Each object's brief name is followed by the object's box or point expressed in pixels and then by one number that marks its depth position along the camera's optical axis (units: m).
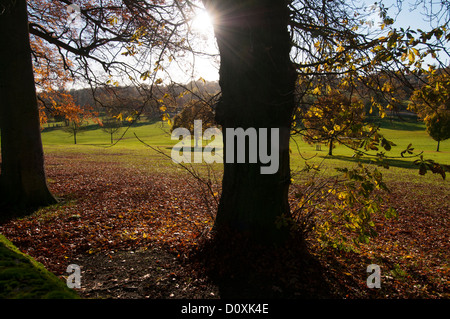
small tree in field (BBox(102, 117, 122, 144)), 39.40
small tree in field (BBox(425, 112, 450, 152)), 29.77
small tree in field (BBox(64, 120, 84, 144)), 44.28
